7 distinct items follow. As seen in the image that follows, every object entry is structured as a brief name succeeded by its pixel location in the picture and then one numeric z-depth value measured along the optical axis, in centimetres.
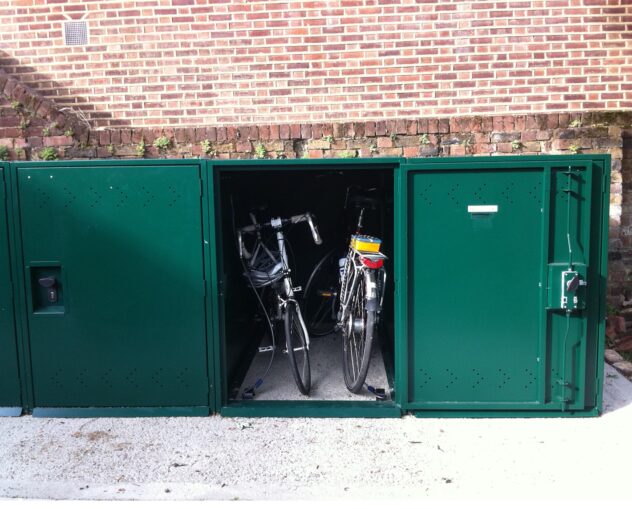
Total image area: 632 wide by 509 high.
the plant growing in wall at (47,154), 491
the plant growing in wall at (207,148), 487
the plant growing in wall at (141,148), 489
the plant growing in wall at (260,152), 485
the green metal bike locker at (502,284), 347
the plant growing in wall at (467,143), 482
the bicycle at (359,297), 374
